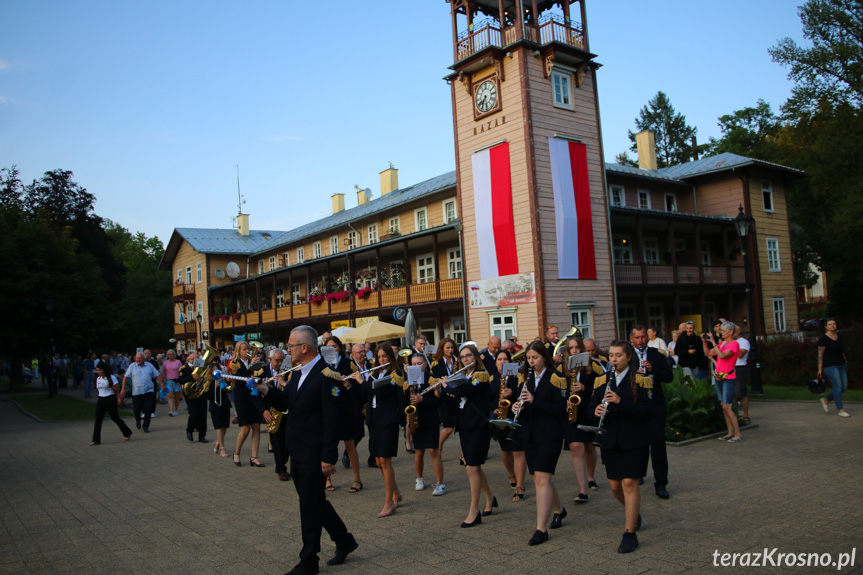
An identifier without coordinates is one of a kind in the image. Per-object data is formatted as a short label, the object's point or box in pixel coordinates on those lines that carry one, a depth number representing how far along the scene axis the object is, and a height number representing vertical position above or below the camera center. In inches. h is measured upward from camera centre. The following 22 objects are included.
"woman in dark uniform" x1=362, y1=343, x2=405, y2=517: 289.0 -43.4
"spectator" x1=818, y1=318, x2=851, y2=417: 462.3 -39.5
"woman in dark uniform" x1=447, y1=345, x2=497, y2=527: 259.6 -41.2
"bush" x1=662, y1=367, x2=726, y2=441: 419.8 -64.7
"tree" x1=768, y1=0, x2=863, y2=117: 1189.1 +473.5
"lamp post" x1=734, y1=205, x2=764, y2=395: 641.6 -28.2
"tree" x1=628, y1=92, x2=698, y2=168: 2454.5 +724.6
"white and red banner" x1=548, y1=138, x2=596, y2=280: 955.3 +170.9
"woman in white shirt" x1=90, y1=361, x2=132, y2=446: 554.6 -42.4
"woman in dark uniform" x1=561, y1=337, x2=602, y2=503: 278.7 -51.3
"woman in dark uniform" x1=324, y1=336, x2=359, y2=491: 306.7 -36.6
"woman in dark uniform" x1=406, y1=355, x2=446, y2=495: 301.7 -45.4
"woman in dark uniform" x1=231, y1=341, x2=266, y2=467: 420.5 -46.0
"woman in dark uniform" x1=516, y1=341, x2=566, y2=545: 230.4 -37.9
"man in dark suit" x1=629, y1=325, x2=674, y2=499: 283.6 -44.7
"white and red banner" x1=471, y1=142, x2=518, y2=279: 960.3 +176.8
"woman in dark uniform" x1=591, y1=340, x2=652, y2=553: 216.4 -39.0
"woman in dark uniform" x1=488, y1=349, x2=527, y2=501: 262.7 -58.0
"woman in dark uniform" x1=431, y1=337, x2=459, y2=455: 308.8 -35.0
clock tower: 933.8 +227.0
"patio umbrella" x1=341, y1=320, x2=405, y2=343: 790.5 +1.9
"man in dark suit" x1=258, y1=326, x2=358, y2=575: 212.8 -32.8
